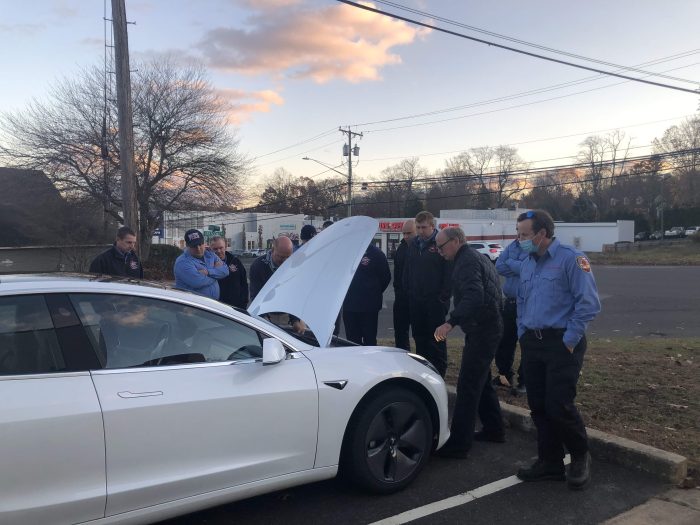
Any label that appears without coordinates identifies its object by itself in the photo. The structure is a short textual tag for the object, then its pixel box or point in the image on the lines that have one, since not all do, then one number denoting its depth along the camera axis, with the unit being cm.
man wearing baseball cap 556
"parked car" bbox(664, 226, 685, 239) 6638
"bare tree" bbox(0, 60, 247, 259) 2497
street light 4300
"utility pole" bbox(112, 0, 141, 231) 928
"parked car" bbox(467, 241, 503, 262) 3569
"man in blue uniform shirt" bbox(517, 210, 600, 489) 351
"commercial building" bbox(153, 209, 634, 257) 5125
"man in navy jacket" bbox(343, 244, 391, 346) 631
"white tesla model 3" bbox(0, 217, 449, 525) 248
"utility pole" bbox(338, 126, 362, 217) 4612
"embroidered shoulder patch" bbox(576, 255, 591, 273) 353
